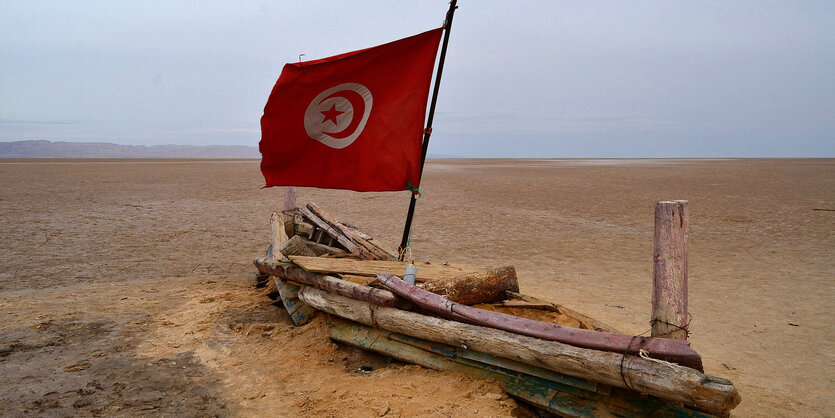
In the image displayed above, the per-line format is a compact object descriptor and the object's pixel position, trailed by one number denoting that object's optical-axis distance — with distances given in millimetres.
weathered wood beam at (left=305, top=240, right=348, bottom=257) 7082
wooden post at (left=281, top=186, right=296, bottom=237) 7992
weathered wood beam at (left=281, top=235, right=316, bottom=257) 6070
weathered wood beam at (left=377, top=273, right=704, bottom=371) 2936
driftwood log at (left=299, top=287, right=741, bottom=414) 2719
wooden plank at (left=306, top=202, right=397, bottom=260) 6324
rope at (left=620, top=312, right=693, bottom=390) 2920
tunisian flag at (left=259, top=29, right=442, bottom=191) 5184
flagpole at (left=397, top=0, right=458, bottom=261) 5070
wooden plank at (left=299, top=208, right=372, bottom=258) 6555
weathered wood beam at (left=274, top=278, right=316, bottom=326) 5418
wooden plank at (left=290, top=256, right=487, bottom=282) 5000
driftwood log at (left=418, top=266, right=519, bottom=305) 4441
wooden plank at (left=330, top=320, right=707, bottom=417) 3100
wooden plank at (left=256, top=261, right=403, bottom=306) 4234
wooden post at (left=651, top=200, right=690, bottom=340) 3256
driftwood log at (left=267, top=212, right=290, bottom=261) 6449
